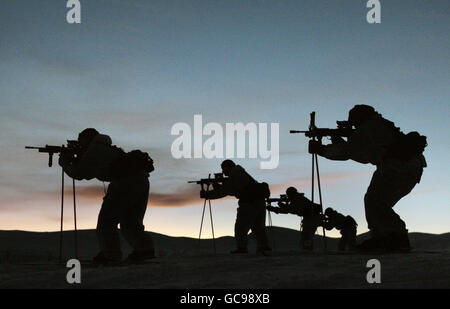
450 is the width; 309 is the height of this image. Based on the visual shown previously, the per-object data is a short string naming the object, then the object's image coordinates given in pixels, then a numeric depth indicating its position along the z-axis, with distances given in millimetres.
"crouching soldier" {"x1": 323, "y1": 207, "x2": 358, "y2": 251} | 20031
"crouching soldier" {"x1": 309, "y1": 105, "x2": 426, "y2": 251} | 9656
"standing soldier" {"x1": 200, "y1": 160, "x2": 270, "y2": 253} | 13844
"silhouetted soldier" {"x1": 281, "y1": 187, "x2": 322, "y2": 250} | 19344
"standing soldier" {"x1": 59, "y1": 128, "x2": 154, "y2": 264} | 9203
